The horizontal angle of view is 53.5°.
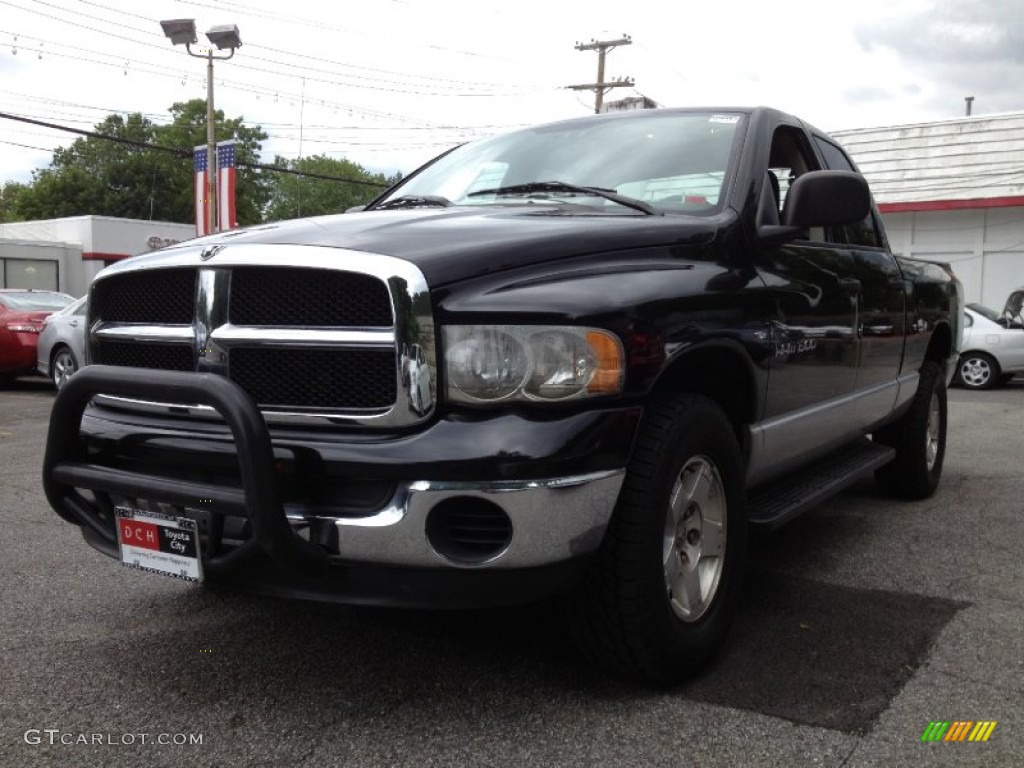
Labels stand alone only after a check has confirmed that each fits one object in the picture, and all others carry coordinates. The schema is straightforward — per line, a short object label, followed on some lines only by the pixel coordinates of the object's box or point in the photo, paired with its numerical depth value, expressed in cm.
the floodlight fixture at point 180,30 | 2433
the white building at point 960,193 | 1983
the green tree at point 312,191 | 8081
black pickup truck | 251
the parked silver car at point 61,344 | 1208
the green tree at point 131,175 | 6325
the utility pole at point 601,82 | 3188
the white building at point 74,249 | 3183
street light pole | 2406
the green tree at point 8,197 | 7552
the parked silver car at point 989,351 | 1401
